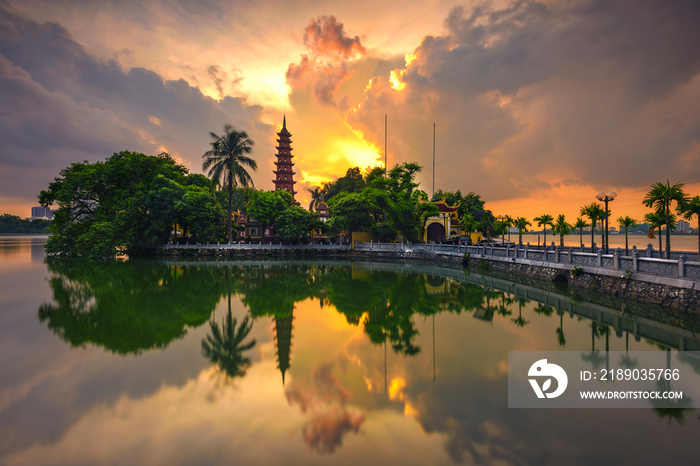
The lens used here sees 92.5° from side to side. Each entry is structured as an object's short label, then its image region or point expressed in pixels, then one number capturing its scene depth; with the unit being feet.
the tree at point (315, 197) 215.20
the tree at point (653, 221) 79.04
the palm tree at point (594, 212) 95.55
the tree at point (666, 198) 56.24
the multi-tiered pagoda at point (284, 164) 215.72
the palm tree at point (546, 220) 130.93
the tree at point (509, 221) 152.97
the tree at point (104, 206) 112.06
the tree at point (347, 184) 188.85
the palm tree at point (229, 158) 122.11
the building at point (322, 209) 207.19
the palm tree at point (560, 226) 125.01
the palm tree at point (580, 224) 125.90
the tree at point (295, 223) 131.75
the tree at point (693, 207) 58.95
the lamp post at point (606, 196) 53.69
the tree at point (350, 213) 124.57
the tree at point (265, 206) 134.72
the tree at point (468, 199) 188.21
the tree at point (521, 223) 149.79
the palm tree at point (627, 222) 107.24
